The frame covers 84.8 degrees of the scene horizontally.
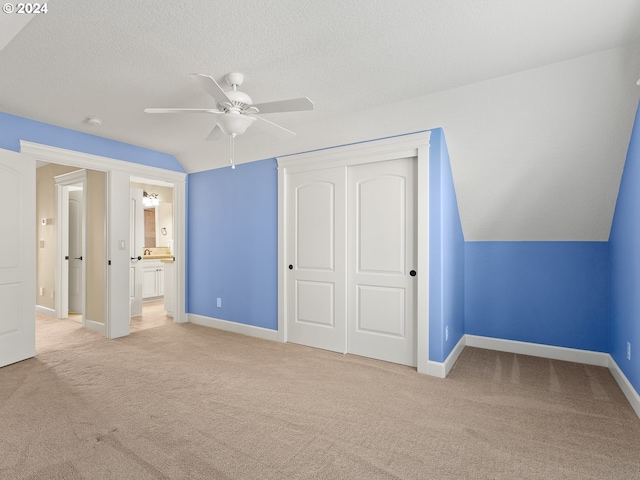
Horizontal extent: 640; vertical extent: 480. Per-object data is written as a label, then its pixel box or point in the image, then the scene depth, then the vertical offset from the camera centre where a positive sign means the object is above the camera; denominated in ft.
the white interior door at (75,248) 19.33 -0.24
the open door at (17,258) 11.34 -0.45
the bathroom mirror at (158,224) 25.35 +1.41
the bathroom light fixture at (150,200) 24.37 +3.08
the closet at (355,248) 11.39 -0.23
